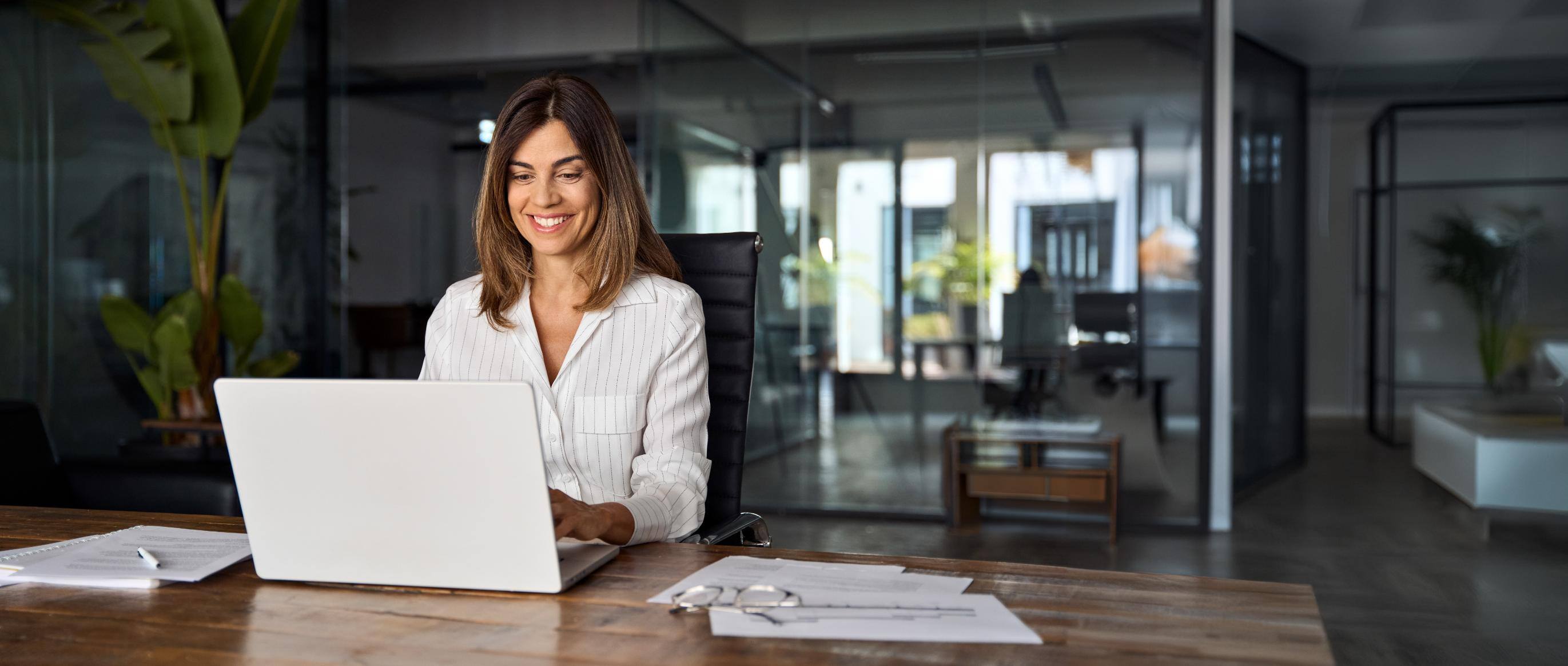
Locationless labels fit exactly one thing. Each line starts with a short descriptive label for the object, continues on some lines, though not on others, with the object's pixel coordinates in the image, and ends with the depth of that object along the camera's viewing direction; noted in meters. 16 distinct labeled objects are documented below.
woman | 1.67
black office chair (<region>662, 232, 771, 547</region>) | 1.90
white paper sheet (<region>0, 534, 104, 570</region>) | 1.20
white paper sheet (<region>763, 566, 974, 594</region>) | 1.06
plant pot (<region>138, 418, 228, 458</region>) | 3.56
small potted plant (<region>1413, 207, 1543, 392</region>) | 6.34
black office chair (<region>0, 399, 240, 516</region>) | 2.33
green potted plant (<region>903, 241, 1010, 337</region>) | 5.02
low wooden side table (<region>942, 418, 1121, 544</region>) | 4.65
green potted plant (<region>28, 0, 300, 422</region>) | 3.57
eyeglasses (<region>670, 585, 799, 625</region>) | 1.00
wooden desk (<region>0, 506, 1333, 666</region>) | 0.89
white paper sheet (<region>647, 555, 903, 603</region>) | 1.09
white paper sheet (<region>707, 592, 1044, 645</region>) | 0.92
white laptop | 0.98
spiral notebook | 1.14
